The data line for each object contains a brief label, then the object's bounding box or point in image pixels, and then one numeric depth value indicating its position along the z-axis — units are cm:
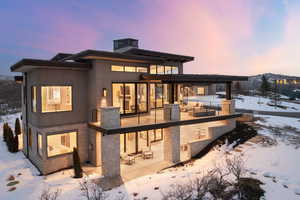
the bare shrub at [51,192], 780
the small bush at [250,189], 675
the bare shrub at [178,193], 623
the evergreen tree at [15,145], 1425
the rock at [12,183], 916
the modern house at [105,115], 1012
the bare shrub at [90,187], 765
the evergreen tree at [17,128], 1694
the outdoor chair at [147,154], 1205
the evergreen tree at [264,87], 4430
